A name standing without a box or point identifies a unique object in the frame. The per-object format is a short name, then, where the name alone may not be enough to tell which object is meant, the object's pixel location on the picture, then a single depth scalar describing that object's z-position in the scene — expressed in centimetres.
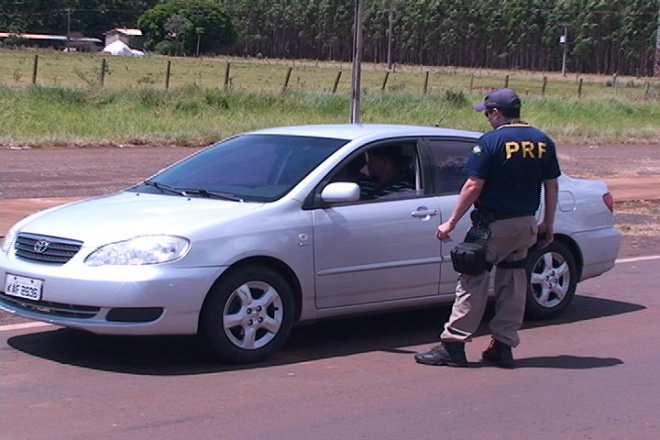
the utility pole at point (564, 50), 8921
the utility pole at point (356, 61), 1850
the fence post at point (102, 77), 3528
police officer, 712
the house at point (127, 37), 9825
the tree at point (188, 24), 8862
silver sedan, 686
